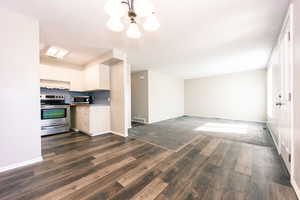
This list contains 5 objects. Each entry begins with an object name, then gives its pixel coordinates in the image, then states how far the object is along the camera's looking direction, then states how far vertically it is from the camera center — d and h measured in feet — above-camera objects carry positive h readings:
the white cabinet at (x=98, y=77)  11.26 +2.28
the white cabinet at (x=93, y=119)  10.89 -2.03
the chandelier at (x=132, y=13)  3.78 +3.14
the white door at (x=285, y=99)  5.20 -0.08
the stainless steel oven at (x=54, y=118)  10.67 -1.94
